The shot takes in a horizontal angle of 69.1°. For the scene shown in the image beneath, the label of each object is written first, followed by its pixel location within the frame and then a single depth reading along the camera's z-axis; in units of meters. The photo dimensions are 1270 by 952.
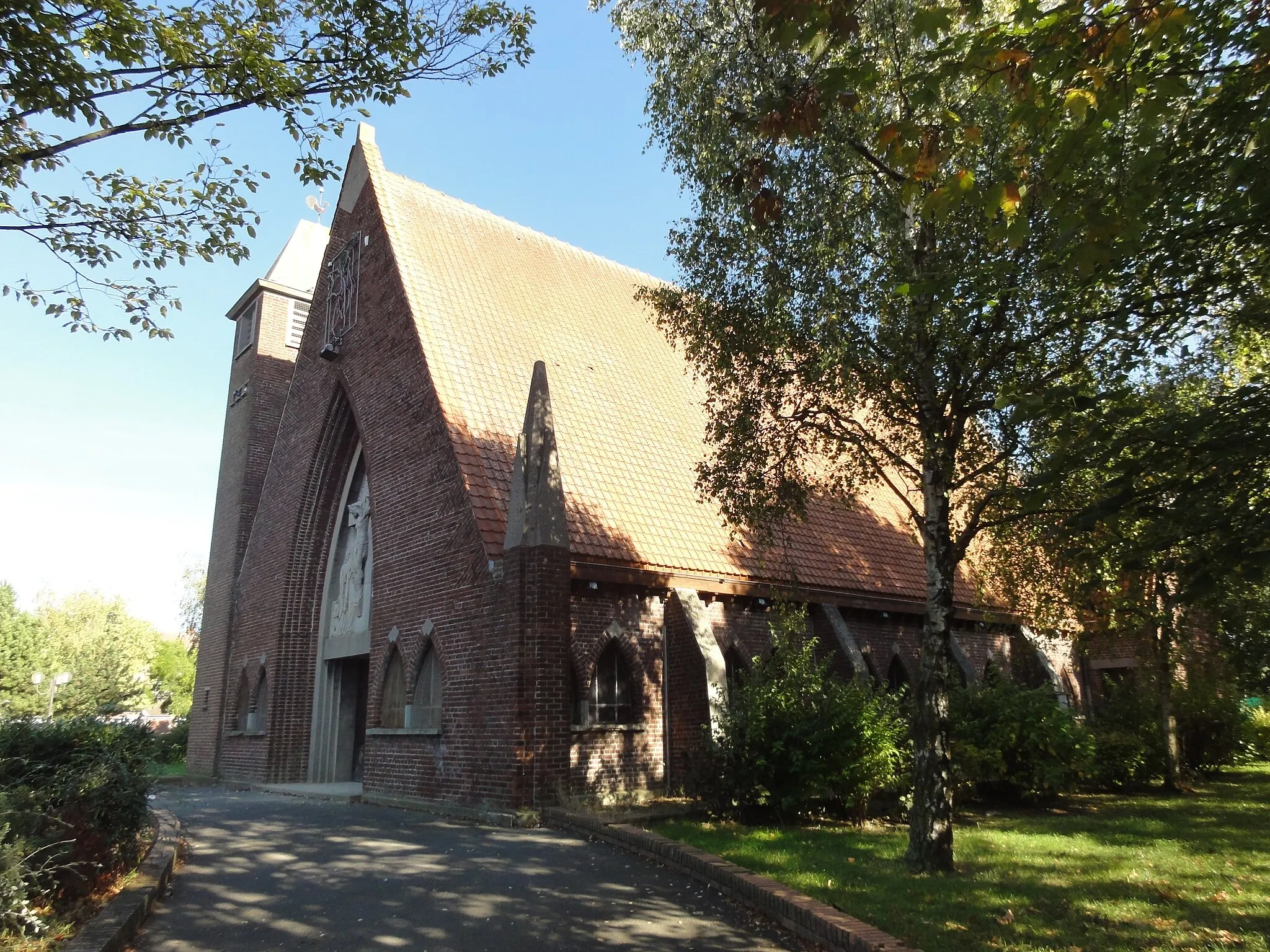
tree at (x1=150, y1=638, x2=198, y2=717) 66.56
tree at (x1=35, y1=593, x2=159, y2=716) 38.50
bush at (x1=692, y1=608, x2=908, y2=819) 11.64
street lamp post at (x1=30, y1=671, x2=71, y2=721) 23.67
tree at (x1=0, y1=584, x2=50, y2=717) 46.75
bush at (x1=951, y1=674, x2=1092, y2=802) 13.41
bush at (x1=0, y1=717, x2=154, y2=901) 6.82
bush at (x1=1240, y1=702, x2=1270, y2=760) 19.42
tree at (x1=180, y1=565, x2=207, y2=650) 57.16
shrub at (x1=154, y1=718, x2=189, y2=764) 29.66
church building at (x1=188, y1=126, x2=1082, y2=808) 13.32
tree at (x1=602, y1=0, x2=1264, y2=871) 5.31
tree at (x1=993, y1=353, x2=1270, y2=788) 4.95
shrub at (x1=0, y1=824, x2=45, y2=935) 5.78
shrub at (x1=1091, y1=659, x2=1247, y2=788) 16.06
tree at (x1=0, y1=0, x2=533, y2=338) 7.24
